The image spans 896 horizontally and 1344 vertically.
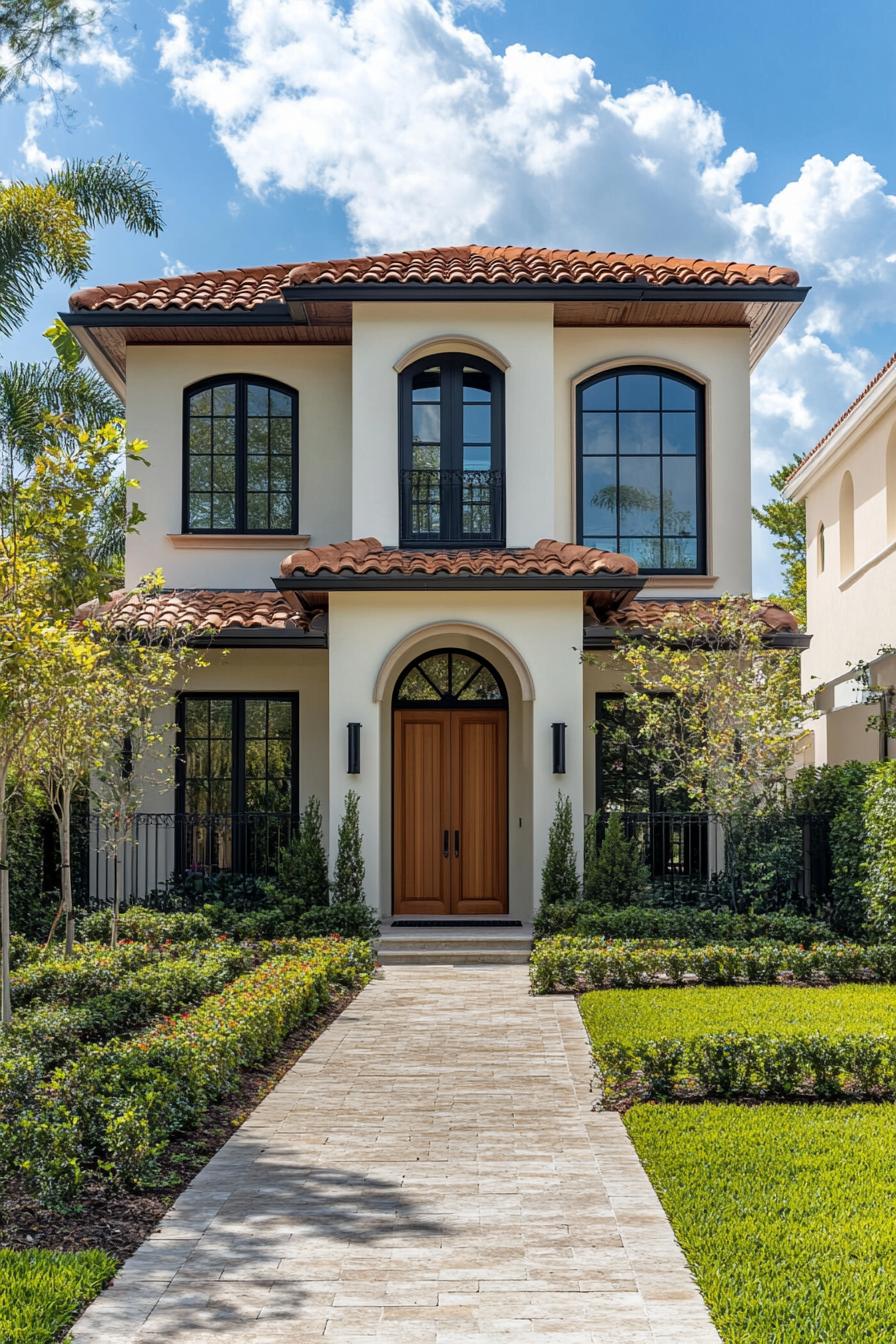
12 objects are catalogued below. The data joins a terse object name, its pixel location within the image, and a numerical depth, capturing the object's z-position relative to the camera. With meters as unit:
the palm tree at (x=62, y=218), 25.27
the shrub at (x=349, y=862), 15.88
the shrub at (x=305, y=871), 15.91
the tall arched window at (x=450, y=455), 17.89
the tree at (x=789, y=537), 38.59
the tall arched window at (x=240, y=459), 18.95
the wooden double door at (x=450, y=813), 17.84
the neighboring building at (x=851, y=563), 20.53
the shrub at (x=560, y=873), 15.80
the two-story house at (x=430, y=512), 16.42
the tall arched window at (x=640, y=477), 18.70
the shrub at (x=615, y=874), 15.80
